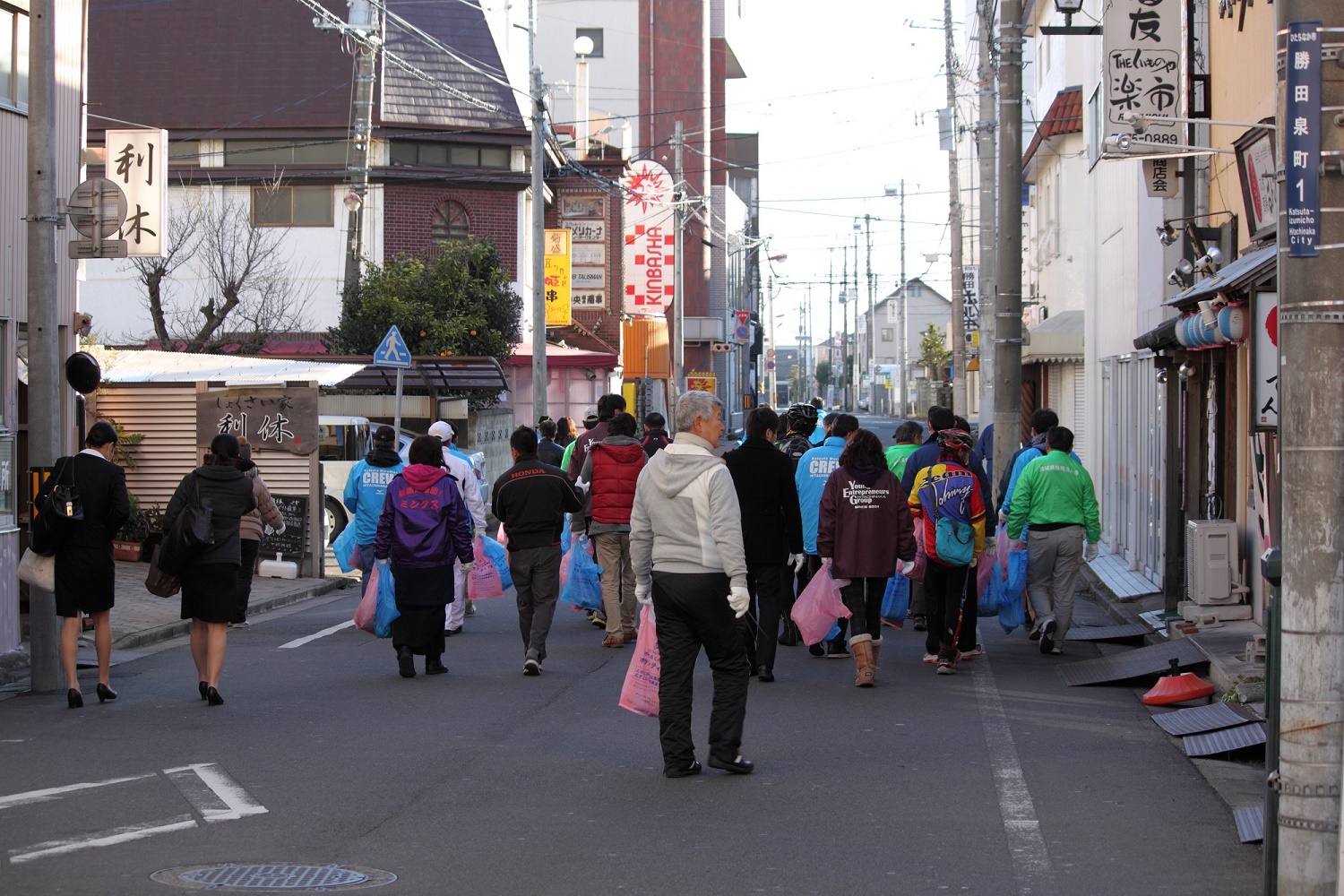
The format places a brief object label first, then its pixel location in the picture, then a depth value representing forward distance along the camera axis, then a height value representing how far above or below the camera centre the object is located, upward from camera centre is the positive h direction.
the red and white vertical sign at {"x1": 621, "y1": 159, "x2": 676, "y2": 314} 44.94 +5.57
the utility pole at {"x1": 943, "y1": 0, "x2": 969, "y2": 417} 31.72 +3.39
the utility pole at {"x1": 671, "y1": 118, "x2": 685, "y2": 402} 43.06 +4.75
